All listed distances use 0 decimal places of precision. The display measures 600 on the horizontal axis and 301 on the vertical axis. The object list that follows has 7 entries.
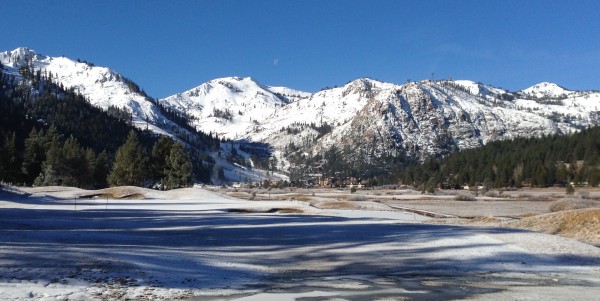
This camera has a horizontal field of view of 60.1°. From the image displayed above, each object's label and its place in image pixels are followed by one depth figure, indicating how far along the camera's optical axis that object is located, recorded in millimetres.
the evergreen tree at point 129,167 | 89000
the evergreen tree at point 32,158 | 90125
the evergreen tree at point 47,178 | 81562
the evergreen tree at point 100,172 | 105188
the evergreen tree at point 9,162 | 83188
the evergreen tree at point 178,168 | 86875
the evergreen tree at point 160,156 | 90438
